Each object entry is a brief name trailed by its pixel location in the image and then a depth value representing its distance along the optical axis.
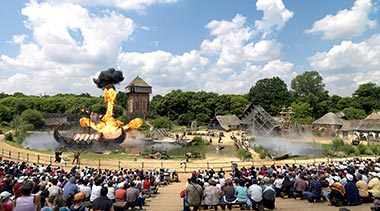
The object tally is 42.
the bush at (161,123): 73.25
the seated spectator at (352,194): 11.55
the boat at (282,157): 34.16
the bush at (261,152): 35.09
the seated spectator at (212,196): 11.01
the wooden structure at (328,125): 67.06
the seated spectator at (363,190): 11.94
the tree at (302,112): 78.36
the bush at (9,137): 49.60
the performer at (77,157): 29.81
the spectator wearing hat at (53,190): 9.87
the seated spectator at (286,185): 13.66
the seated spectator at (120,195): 10.97
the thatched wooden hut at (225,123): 77.94
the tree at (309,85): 98.31
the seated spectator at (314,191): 12.49
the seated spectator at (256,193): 10.93
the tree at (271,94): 92.19
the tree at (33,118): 68.94
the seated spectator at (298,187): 13.20
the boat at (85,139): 44.25
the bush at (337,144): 38.42
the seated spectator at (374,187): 11.65
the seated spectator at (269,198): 11.15
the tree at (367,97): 82.66
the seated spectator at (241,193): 11.20
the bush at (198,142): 51.72
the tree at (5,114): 84.63
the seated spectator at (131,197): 11.04
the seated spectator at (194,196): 10.72
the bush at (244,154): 34.68
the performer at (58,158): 30.09
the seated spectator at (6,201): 7.24
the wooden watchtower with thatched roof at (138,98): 90.62
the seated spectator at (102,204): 7.70
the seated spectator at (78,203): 7.74
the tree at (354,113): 75.55
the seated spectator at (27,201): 6.73
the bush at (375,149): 35.07
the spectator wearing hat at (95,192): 10.77
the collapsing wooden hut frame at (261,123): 64.12
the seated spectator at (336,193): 11.62
